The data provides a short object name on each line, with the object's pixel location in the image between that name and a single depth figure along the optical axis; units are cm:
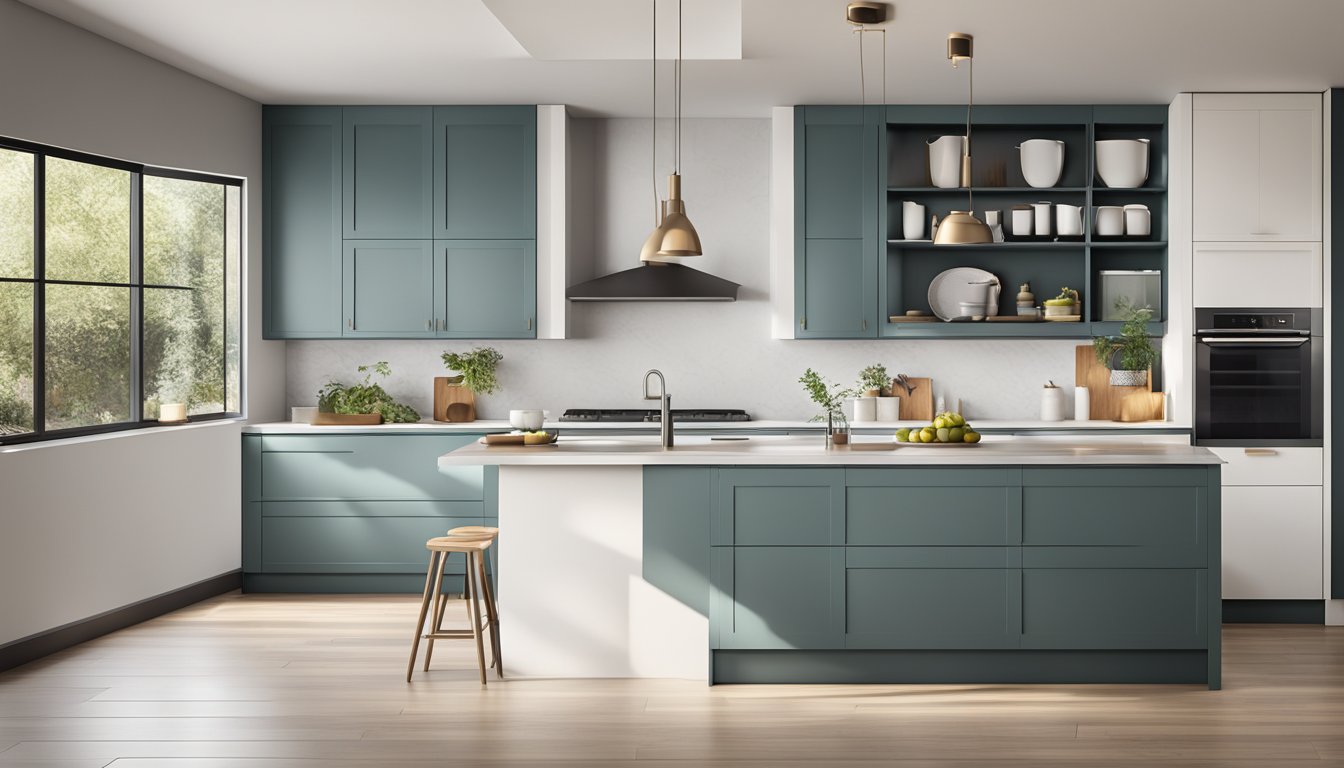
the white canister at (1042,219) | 623
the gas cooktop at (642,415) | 626
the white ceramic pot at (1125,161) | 610
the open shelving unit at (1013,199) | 615
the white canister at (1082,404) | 635
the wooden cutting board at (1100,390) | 632
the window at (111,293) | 475
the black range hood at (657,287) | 623
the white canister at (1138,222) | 615
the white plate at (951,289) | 645
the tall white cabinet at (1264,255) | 566
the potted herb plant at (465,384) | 642
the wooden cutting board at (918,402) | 656
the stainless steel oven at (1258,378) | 571
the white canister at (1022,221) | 625
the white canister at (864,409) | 633
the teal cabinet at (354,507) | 605
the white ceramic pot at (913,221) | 621
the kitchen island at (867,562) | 429
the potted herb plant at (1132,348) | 611
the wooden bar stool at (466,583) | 431
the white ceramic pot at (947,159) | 616
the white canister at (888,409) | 639
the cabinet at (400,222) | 627
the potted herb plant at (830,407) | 471
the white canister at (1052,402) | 633
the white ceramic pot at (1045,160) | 616
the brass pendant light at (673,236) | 403
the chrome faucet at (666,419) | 457
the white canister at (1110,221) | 616
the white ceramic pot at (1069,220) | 618
